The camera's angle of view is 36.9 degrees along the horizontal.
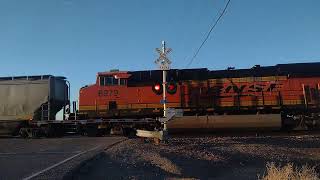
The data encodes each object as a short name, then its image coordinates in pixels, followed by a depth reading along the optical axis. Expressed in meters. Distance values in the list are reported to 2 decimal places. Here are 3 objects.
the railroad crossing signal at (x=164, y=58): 22.72
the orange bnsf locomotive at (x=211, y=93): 26.28
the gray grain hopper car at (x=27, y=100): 28.91
